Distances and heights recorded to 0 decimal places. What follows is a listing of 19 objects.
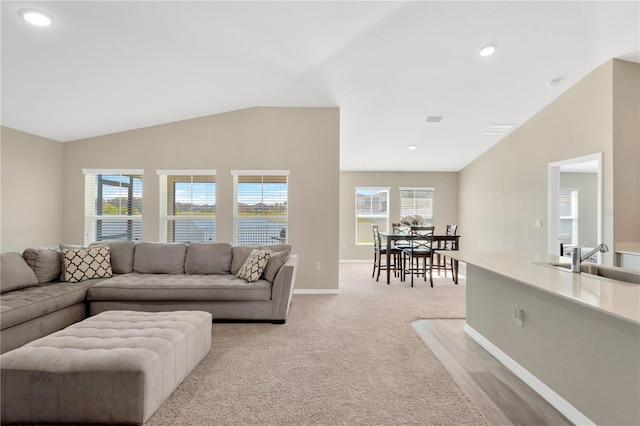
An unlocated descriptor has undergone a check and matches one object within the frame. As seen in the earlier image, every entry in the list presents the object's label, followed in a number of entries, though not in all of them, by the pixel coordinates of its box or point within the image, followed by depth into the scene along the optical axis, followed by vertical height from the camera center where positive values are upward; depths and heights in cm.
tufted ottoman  176 -95
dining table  555 -41
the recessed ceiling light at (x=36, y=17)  244 +153
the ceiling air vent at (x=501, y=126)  546 +156
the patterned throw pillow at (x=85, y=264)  360 -59
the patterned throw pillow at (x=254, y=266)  360 -59
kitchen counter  152 -73
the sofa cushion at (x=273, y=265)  361 -58
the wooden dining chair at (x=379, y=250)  587 -65
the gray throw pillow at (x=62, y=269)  358 -64
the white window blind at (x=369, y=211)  805 +11
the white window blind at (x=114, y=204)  507 +15
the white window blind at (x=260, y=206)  497 +13
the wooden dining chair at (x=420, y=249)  546 -61
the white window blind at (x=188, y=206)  504 +12
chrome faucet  212 -27
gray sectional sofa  306 -76
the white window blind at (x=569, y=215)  746 +5
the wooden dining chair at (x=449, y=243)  602 -54
